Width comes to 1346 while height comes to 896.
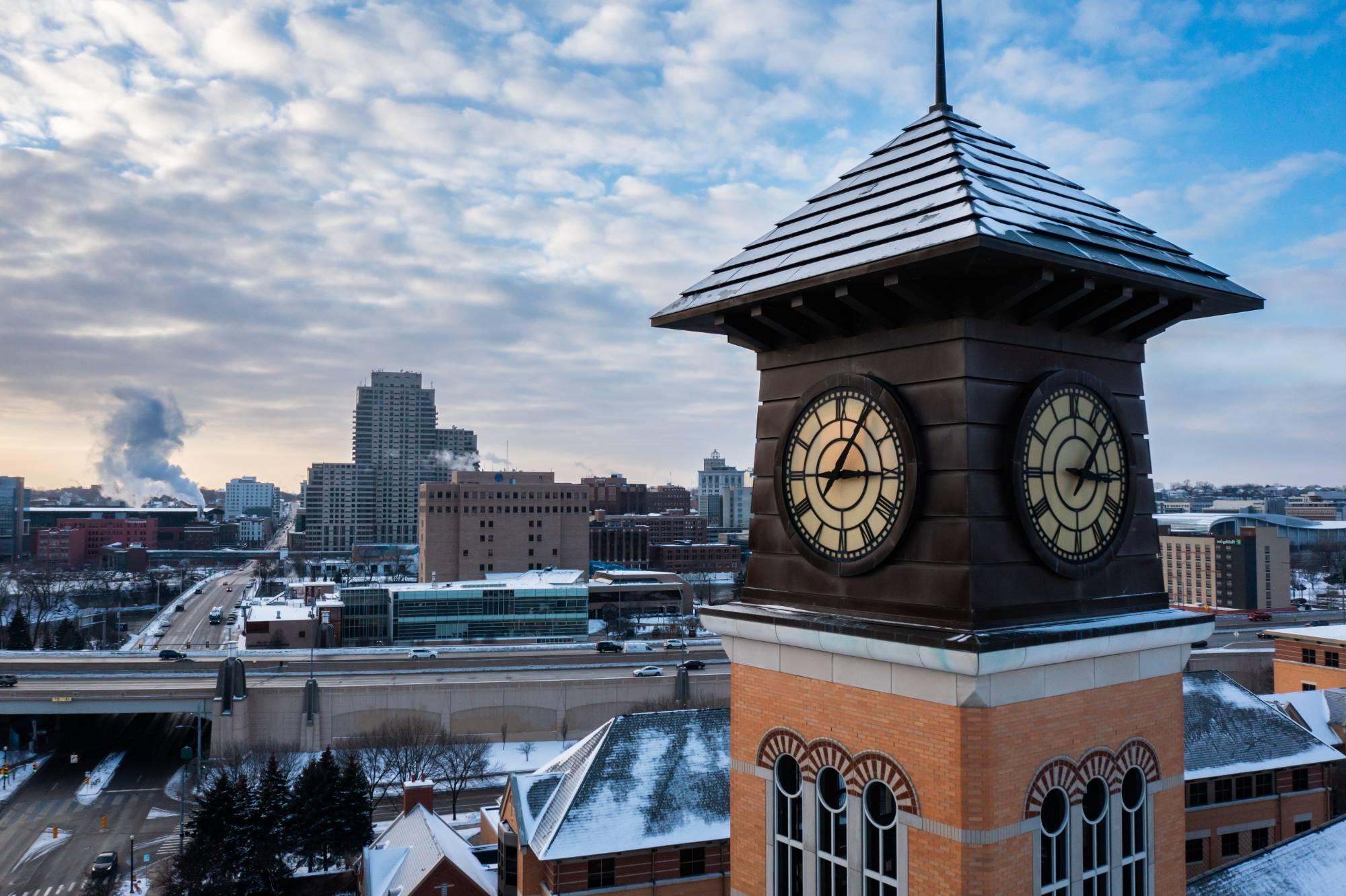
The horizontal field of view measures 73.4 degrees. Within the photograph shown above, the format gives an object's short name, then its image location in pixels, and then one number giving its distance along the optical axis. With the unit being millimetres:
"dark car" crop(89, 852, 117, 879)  38781
